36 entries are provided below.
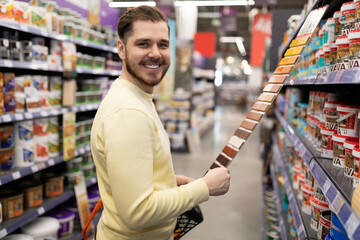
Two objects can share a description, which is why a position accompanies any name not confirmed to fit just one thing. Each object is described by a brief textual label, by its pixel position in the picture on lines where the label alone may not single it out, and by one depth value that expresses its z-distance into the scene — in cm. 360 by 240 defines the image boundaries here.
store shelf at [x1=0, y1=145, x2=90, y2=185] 225
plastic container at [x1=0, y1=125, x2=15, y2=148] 235
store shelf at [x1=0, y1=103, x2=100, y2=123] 229
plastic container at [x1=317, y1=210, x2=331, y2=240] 145
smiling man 107
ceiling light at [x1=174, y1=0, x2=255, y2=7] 704
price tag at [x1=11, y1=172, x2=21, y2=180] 232
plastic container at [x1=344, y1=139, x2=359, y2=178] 122
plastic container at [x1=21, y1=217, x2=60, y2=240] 255
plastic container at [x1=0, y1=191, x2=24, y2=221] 238
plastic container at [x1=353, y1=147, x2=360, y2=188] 113
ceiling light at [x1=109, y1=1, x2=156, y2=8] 826
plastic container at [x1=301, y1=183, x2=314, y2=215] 186
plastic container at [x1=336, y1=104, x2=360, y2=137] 132
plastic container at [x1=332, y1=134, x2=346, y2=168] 137
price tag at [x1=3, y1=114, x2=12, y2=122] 224
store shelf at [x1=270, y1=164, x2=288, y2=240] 225
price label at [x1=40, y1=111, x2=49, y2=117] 266
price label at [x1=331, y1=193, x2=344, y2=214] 99
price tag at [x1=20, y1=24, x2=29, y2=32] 236
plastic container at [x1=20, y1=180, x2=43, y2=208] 262
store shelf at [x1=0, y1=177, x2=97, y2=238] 225
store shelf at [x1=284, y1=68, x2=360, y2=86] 99
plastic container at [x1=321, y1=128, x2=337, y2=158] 156
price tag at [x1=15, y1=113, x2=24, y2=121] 237
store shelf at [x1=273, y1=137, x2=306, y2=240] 164
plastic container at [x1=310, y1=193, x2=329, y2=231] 161
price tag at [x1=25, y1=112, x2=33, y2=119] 248
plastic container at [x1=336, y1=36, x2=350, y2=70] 124
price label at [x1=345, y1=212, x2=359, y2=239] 83
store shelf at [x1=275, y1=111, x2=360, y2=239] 86
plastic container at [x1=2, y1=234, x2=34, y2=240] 235
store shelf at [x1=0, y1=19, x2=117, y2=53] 223
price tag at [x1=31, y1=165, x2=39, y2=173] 255
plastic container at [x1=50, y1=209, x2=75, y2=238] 289
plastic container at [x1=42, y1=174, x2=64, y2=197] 292
